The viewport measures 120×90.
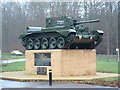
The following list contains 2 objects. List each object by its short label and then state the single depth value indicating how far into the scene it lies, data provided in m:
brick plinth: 16.84
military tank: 16.95
